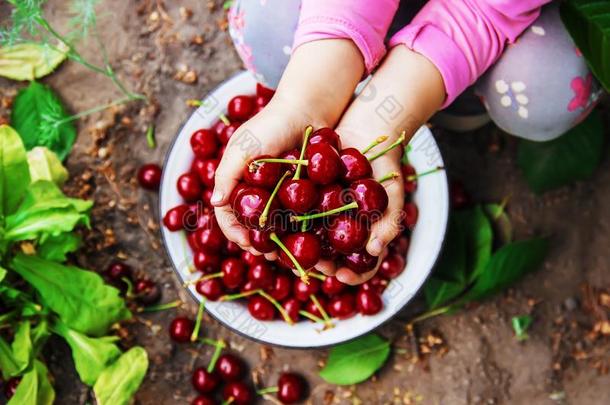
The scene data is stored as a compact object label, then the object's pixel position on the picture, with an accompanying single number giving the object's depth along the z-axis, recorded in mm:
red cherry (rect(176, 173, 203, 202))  1172
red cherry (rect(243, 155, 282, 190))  831
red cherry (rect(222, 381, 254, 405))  1315
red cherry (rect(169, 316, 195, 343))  1337
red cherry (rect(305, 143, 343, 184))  796
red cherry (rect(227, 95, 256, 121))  1177
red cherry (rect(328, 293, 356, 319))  1148
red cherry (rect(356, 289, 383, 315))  1120
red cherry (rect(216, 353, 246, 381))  1336
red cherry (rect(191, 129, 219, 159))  1170
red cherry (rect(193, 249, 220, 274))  1147
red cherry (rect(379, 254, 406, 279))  1139
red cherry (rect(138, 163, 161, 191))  1389
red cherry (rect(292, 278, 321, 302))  1151
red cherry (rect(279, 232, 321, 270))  813
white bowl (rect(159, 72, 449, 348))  1125
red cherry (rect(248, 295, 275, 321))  1140
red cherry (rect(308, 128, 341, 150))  849
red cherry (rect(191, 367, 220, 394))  1323
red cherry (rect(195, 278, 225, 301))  1156
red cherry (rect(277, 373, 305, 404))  1318
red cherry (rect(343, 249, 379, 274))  911
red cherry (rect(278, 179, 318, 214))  792
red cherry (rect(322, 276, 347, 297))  1120
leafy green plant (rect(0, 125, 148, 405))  1232
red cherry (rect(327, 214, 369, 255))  812
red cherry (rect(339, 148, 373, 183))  833
